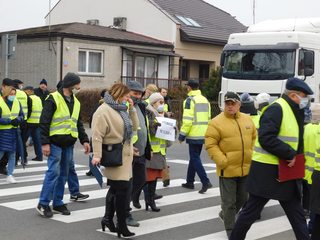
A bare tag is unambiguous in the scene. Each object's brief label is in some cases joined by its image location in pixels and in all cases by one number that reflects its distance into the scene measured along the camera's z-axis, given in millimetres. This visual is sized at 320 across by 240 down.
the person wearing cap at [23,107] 12354
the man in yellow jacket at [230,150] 6617
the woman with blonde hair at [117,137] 6383
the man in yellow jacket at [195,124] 9484
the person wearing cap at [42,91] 14602
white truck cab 15719
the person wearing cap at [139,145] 7234
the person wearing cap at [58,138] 7480
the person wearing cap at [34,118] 13041
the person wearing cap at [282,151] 5441
